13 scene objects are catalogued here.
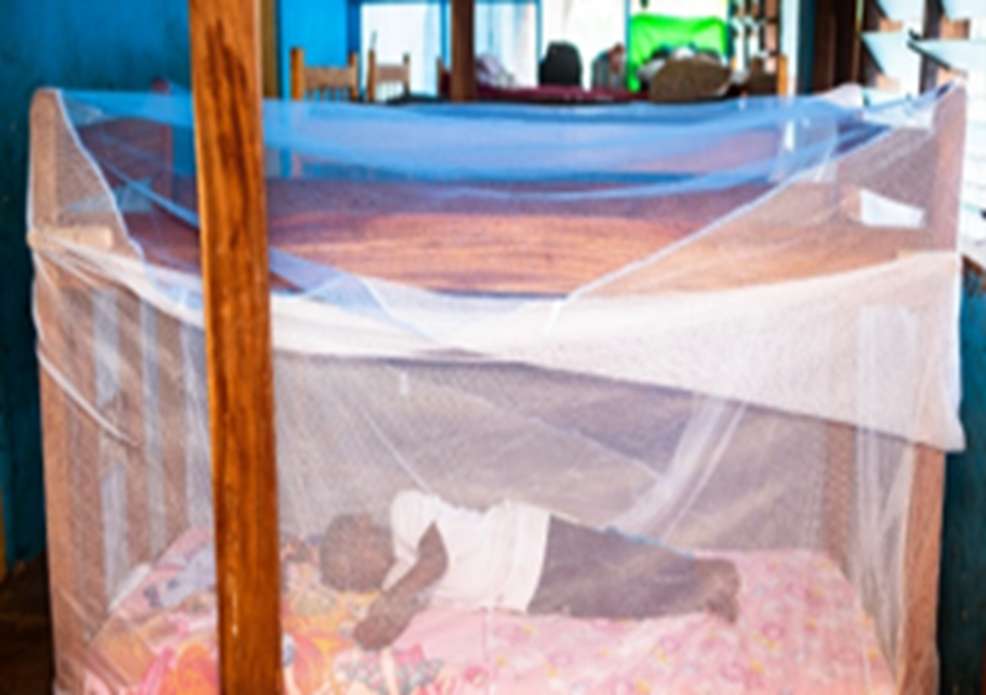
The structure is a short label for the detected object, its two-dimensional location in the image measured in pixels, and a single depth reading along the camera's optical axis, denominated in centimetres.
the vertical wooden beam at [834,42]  377
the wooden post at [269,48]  555
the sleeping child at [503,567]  168
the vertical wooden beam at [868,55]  346
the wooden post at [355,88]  477
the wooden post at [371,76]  504
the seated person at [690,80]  395
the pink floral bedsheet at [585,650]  170
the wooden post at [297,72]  413
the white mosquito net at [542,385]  159
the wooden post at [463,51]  383
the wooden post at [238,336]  147
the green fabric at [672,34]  886
